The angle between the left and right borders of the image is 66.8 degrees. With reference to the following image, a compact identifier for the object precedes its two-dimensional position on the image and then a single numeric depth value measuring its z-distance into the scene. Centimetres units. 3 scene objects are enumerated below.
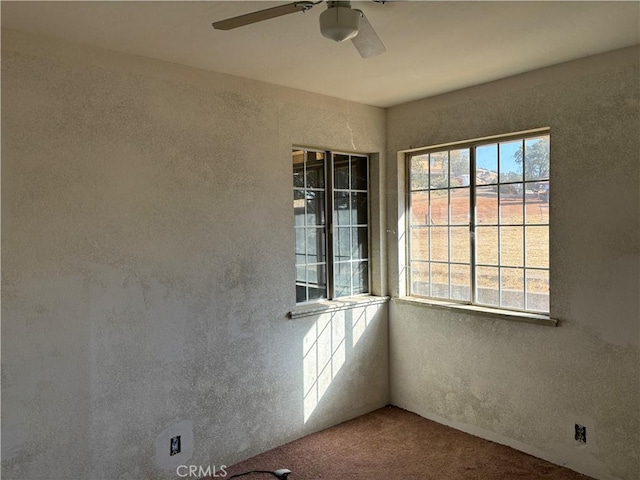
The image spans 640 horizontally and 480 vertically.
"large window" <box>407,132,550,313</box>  331
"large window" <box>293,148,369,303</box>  370
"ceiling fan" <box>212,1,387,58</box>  183
